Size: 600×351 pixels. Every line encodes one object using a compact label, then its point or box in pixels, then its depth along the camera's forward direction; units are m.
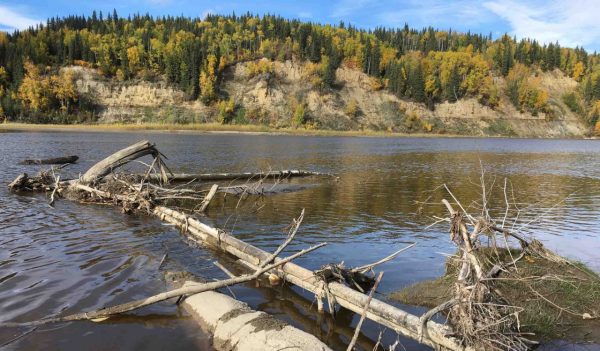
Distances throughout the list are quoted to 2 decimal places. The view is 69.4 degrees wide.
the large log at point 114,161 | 19.97
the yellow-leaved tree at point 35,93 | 118.88
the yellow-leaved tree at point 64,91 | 122.94
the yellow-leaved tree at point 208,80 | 138.50
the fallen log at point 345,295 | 6.35
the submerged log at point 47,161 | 33.00
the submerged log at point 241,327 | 6.66
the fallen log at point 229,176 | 25.70
